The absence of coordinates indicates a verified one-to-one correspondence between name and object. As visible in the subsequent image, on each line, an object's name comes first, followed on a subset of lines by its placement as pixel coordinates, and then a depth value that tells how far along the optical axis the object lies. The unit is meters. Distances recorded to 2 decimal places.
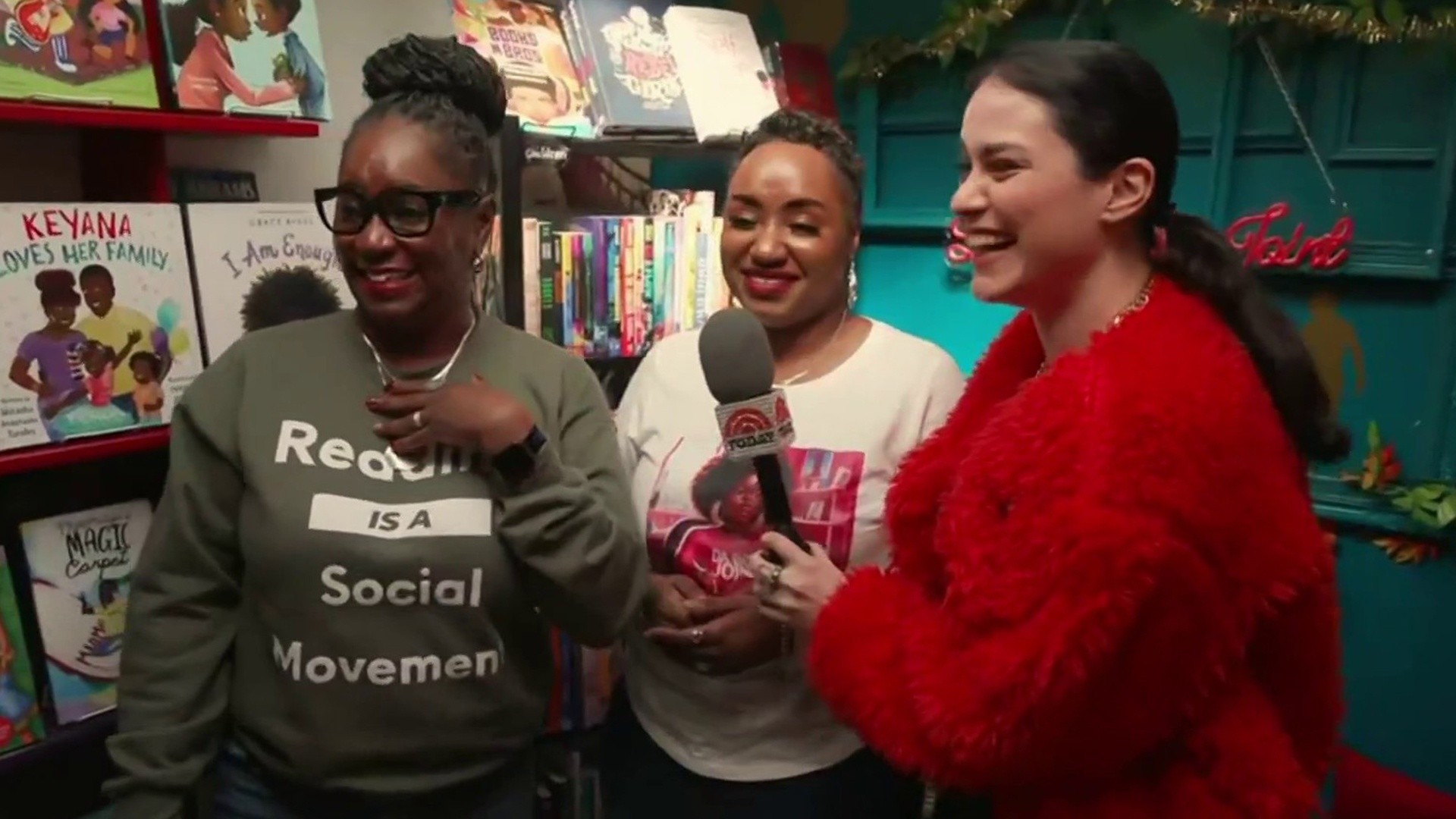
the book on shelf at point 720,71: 2.35
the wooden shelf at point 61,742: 1.43
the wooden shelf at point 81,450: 1.36
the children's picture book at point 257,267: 1.58
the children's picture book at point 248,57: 1.53
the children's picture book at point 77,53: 1.33
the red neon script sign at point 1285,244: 2.24
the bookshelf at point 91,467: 1.44
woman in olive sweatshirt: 1.10
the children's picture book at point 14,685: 1.43
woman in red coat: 0.80
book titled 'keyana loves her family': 1.37
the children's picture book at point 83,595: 1.47
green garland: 2.08
